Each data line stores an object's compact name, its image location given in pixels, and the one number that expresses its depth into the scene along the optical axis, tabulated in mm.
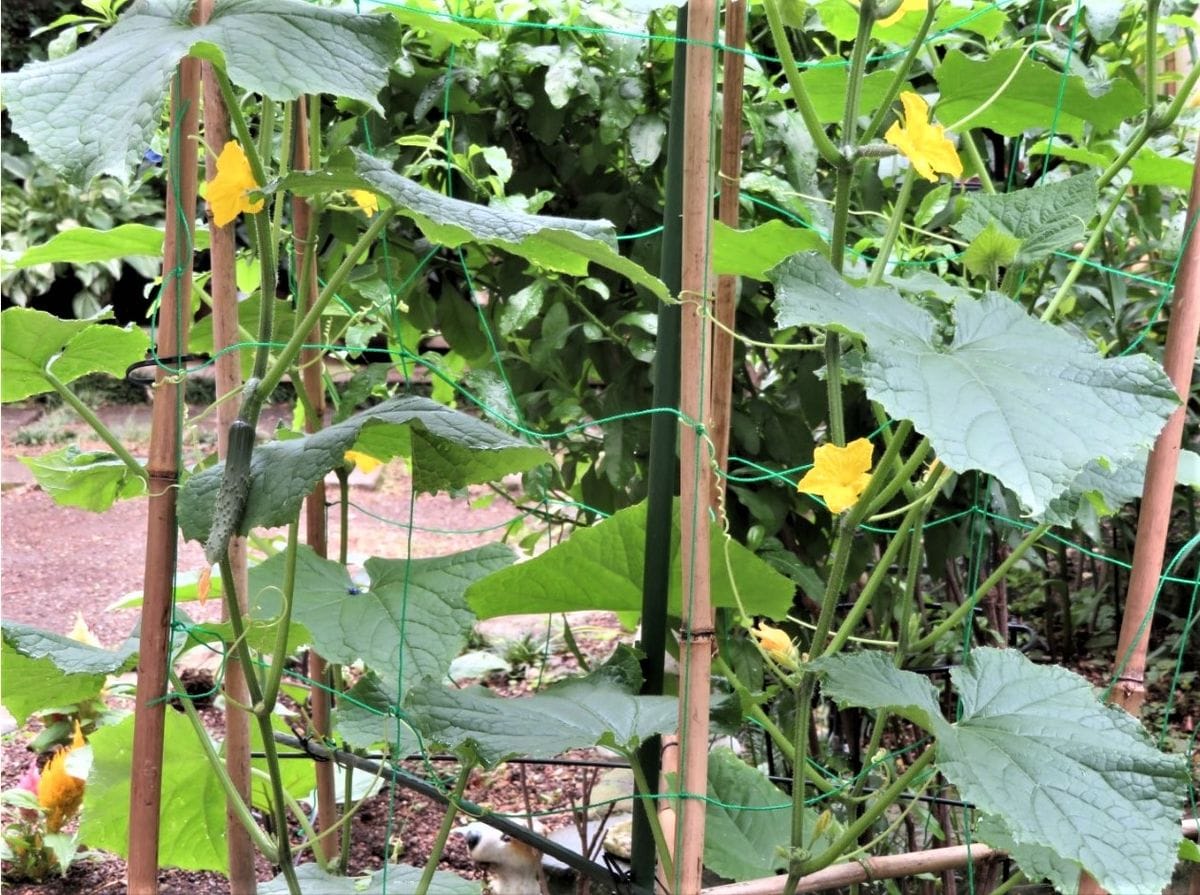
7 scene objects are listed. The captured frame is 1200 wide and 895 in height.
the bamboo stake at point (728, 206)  960
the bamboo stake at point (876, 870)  1007
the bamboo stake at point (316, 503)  1124
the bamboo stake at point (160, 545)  837
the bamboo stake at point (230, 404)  880
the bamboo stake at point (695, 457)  817
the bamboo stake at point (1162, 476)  1014
